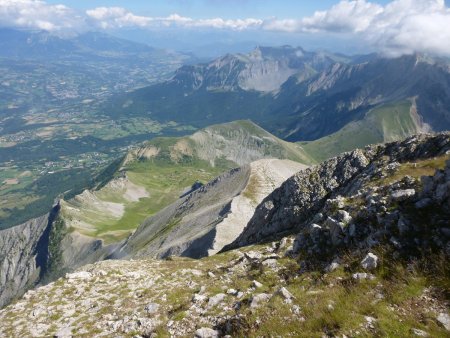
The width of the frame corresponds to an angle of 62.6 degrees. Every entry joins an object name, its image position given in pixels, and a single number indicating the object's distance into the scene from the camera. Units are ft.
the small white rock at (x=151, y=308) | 72.20
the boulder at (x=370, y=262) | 58.18
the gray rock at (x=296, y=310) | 51.61
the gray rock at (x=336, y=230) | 75.85
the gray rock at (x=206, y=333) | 54.72
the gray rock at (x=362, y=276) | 55.95
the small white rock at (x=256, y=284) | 69.24
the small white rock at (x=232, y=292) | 68.68
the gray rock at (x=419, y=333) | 40.63
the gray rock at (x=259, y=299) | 57.88
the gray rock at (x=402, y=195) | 73.15
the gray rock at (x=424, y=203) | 66.44
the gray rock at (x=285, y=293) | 55.83
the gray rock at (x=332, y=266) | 64.18
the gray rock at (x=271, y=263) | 81.97
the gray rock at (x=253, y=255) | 99.40
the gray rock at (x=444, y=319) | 42.26
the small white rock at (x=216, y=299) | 66.39
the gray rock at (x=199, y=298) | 69.36
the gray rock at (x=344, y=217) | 77.36
